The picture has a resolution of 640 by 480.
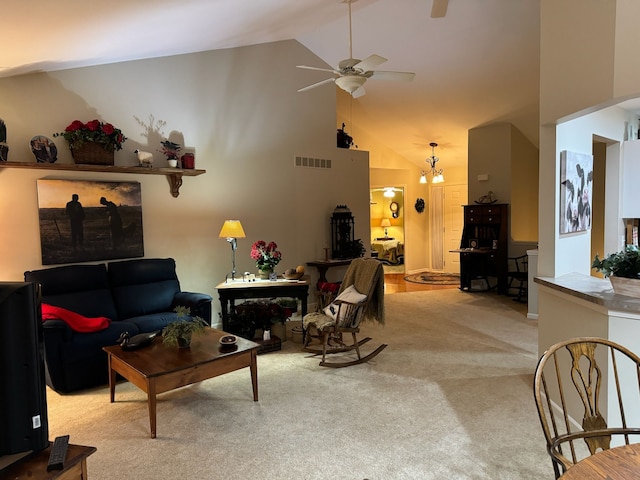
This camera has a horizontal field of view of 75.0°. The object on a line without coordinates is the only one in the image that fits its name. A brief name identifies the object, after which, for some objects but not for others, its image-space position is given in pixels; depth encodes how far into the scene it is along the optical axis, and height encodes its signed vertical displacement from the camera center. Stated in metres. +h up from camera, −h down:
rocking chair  3.99 -0.89
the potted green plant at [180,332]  3.17 -0.82
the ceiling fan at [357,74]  3.71 +1.35
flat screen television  1.12 -0.39
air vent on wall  6.18 +0.91
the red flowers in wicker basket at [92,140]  4.16 +0.89
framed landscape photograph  4.17 +0.08
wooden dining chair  1.46 -0.96
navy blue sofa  3.43 -0.79
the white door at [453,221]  9.54 -0.06
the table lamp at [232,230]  4.81 -0.07
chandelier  8.46 +1.17
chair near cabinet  6.68 -0.95
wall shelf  3.94 +0.61
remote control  1.23 -0.69
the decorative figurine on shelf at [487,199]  7.37 +0.34
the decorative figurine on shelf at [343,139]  6.85 +1.35
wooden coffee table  2.76 -0.97
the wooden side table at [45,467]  1.21 -0.71
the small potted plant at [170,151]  4.88 +0.89
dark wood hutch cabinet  7.19 -0.51
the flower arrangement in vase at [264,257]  5.02 -0.41
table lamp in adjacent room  11.23 -0.07
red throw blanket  3.49 -0.80
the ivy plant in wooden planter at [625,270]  2.59 -0.36
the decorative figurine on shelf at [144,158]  4.64 +0.76
